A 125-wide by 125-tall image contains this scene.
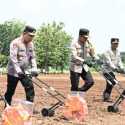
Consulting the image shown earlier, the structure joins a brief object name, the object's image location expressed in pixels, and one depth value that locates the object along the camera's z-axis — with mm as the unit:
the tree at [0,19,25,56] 65033
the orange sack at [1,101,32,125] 6135
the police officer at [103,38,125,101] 9330
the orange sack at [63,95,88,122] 7299
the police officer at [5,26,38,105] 7141
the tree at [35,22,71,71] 55573
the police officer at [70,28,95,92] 7930
